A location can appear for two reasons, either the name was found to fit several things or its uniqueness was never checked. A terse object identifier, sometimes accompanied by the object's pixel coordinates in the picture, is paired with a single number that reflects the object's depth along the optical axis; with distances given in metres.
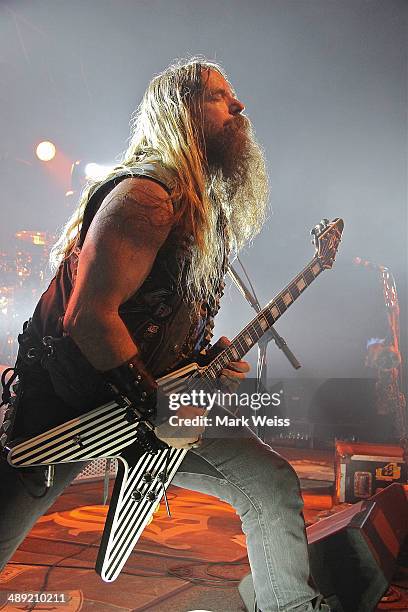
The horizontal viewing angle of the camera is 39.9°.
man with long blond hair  1.16
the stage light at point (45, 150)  2.73
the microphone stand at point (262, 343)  2.18
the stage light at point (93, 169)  2.57
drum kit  2.77
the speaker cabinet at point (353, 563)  1.58
